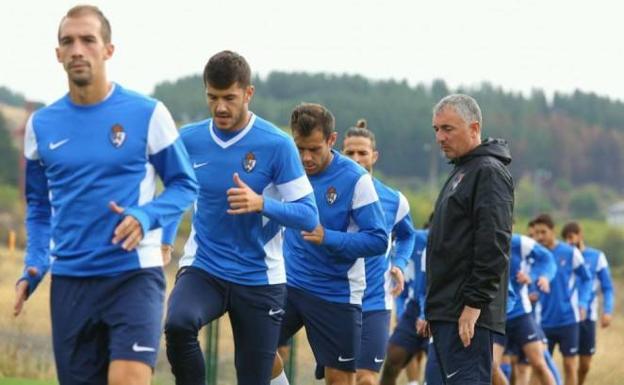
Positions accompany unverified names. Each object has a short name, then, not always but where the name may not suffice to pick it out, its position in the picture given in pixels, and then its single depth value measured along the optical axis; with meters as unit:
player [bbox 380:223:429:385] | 15.31
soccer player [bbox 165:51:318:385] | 9.51
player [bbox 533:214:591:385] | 20.45
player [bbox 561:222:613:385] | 21.80
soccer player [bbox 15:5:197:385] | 7.61
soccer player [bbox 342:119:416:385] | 12.02
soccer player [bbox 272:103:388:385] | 11.11
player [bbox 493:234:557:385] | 15.49
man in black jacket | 9.11
